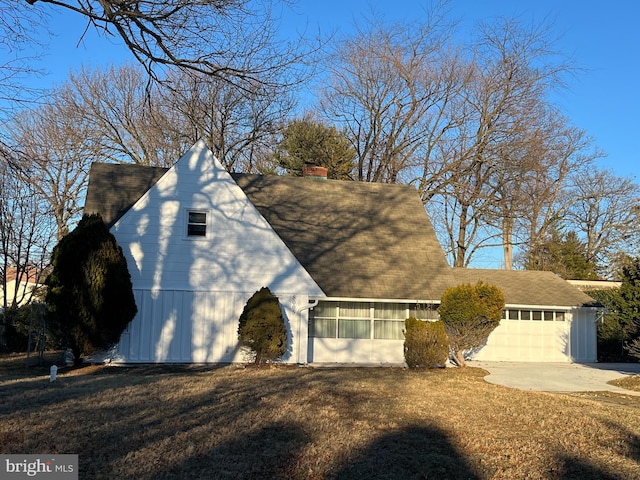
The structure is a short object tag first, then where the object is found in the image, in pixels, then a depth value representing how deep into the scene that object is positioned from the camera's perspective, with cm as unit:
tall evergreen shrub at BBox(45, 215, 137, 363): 1556
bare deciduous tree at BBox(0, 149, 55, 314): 2447
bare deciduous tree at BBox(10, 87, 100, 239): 2869
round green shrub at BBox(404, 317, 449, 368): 1722
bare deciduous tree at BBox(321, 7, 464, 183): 3256
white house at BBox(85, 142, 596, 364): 1739
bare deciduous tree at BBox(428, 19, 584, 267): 3216
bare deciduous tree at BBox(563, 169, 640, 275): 4081
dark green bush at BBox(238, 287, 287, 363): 1677
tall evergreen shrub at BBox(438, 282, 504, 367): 1777
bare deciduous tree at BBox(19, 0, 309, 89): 989
